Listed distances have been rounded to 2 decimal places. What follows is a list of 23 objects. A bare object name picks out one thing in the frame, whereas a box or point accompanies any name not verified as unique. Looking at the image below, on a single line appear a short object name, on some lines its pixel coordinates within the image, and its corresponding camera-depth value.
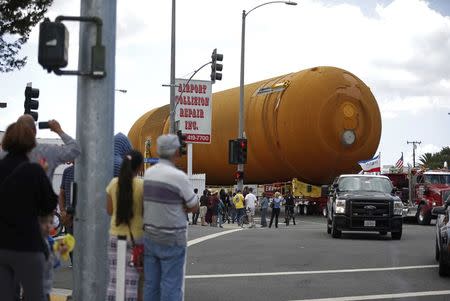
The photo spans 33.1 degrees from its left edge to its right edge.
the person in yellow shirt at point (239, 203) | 30.64
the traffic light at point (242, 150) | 31.41
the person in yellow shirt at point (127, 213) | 6.76
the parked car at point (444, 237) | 11.68
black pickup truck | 20.58
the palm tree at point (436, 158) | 105.32
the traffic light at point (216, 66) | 29.23
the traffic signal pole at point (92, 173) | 7.18
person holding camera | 6.62
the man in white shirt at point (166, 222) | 6.59
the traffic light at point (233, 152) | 31.61
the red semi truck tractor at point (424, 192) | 31.02
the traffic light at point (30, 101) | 18.94
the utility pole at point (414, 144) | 115.12
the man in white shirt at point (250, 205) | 30.88
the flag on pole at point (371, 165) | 32.28
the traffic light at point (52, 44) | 7.07
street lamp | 32.31
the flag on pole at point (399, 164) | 41.09
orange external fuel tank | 31.64
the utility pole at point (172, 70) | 31.44
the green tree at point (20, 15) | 26.62
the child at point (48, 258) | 5.60
